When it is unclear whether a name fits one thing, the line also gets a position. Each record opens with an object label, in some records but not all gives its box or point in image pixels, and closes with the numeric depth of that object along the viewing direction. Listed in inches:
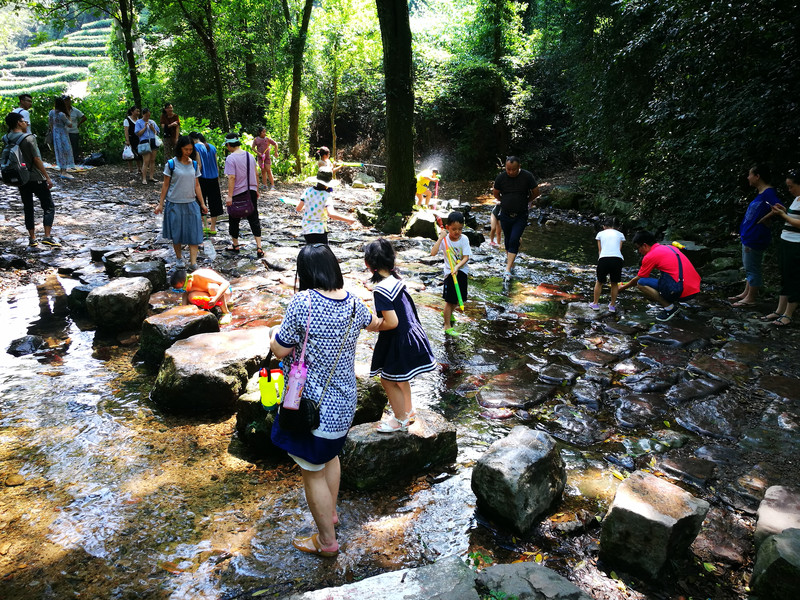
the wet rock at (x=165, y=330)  221.1
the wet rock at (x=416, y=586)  103.2
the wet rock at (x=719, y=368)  218.8
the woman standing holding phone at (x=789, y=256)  256.2
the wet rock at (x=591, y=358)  235.9
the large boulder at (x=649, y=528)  117.7
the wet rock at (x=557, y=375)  219.9
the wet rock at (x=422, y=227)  466.6
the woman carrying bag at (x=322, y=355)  117.5
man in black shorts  349.7
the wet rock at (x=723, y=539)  127.3
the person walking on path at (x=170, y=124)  530.9
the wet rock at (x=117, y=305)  248.4
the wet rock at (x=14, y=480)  148.0
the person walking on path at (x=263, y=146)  602.5
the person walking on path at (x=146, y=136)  529.7
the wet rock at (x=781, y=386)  200.8
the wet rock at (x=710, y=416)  181.8
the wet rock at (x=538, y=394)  203.2
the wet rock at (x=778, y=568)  105.7
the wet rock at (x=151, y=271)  285.0
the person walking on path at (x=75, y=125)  586.1
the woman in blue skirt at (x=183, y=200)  290.0
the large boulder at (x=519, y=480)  133.2
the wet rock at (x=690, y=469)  155.3
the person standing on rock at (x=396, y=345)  155.3
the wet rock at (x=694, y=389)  203.8
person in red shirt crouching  283.4
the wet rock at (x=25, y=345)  229.6
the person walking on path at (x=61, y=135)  543.8
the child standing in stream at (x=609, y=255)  288.5
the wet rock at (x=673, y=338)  253.9
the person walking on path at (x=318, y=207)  297.4
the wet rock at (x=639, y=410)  189.0
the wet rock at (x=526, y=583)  105.3
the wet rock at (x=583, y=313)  292.5
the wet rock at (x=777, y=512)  123.3
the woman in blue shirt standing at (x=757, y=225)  280.1
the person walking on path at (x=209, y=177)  364.8
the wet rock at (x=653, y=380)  212.2
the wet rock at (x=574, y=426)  179.0
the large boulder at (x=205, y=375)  185.6
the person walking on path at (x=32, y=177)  322.0
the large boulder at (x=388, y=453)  152.2
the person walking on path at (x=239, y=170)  329.1
